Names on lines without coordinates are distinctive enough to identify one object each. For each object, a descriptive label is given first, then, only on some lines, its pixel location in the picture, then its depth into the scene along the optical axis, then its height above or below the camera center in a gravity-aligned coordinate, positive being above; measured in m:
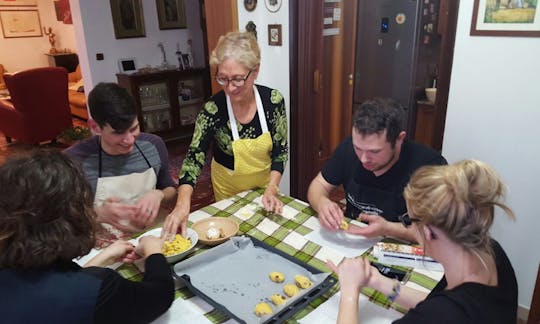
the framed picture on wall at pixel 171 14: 5.32 +0.25
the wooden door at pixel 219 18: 3.28 +0.12
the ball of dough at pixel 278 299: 1.11 -0.70
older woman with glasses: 1.80 -0.44
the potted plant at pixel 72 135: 5.09 -1.17
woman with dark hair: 0.89 -0.46
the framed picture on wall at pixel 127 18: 4.91 +0.20
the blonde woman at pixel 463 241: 0.89 -0.47
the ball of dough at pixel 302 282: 1.18 -0.70
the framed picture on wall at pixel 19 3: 6.91 +0.57
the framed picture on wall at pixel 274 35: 3.03 -0.02
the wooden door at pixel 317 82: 2.96 -0.42
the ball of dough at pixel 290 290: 1.15 -0.70
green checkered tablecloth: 1.17 -0.71
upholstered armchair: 4.67 -0.78
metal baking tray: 1.10 -0.70
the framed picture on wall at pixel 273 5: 2.96 +0.19
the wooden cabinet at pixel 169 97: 4.97 -0.78
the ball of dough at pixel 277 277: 1.22 -0.70
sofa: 5.92 -0.88
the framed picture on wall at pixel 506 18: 1.78 +0.04
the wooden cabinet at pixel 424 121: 3.86 -0.85
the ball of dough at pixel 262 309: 1.08 -0.70
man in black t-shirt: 1.48 -0.55
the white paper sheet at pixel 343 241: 1.40 -0.71
